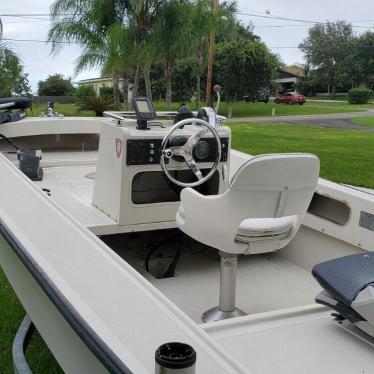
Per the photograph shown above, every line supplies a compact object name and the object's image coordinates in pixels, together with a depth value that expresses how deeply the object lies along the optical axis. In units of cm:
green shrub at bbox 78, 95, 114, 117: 1493
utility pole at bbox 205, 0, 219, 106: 1892
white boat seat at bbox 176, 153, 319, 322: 215
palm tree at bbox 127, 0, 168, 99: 1653
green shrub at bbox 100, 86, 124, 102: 2373
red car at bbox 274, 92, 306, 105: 4172
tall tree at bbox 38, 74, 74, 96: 3397
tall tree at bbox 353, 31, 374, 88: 5238
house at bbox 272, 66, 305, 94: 6122
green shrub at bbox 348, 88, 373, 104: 4334
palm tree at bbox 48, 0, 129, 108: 1675
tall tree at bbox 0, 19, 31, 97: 1348
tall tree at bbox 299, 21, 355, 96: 5438
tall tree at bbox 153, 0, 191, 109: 1667
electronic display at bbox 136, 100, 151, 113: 317
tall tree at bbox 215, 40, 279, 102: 2678
